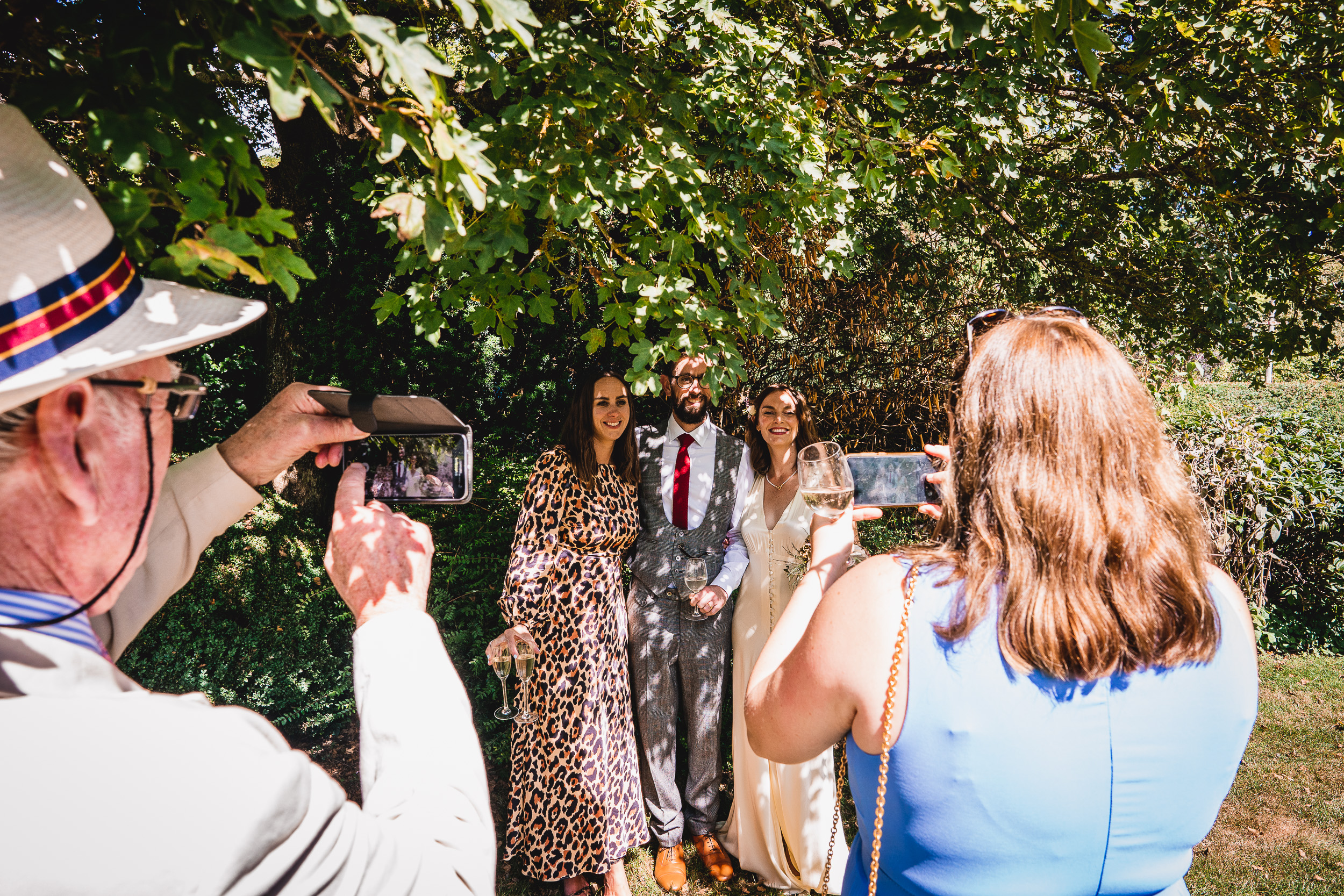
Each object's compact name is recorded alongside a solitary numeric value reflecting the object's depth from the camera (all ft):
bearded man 12.89
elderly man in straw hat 2.36
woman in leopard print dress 11.54
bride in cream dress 12.07
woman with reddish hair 4.14
